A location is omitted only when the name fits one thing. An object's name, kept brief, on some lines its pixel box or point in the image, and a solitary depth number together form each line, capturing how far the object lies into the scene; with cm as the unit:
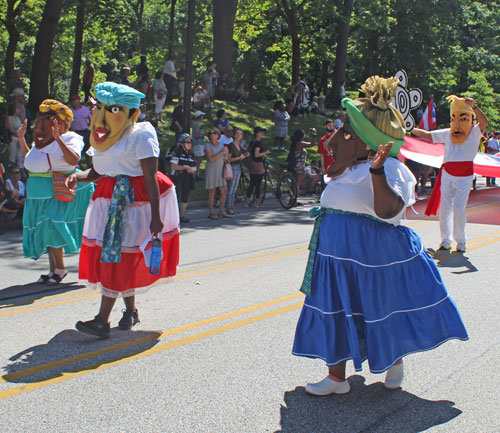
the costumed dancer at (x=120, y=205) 541
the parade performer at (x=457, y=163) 949
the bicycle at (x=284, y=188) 1609
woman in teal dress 724
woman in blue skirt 414
